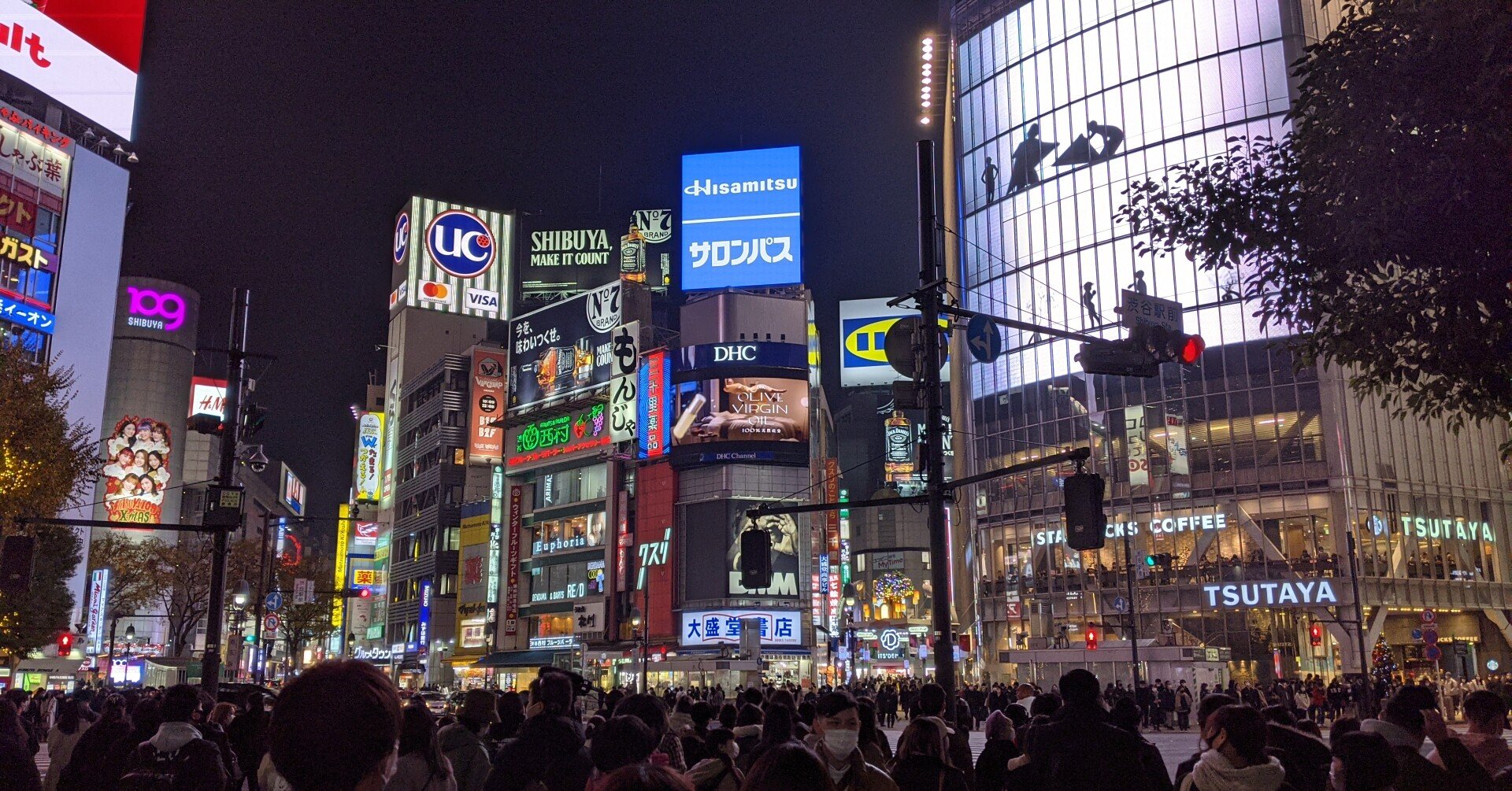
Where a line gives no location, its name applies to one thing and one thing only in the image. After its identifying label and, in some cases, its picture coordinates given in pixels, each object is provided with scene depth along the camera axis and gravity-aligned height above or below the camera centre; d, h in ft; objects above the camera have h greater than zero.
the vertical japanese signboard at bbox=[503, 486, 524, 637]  271.28 +10.30
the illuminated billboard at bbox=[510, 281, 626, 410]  264.52 +65.31
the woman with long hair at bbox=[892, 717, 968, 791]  23.07 -2.64
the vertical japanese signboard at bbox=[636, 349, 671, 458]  247.09 +47.05
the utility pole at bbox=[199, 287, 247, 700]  68.80 +10.45
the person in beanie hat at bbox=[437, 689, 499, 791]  24.82 -2.41
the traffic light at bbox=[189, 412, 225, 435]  69.26 +12.24
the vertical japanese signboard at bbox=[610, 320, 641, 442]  251.80 +52.73
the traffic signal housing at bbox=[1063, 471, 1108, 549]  42.14 +4.21
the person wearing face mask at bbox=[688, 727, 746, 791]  20.76 -2.59
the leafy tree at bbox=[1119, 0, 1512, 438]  31.96 +12.72
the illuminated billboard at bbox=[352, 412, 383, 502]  401.29 +58.91
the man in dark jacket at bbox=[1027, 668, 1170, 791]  21.66 -2.26
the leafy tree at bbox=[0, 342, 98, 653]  103.45 +16.35
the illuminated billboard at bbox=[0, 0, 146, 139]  209.26 +106.80
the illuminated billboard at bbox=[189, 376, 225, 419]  412.18 +83.26
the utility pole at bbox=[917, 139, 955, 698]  45.32 +8.72
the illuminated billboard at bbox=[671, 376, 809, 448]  240.73 +44.34
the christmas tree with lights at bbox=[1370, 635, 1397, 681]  174.50 -5.07
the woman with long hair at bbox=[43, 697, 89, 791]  38.60 -3.64
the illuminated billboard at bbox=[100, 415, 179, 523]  297.12 +41.32
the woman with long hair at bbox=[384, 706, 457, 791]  20.85 -2.33
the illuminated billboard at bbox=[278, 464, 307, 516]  540.11 +65.27
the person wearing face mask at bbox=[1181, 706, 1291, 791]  19.66 -2.22
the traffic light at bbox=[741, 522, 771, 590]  51.19 +3.05
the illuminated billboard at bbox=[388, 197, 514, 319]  390.62 +123.41
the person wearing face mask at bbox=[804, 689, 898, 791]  19.75 -2.19
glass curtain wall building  189.06 +33.60
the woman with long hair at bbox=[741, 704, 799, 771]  23.73 -2.01
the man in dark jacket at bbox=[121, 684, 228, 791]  21.17 -2.36
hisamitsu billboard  264.93 +92.72
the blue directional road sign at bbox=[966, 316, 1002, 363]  43.34 +10.70
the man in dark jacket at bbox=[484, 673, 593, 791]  22.18 -2.42
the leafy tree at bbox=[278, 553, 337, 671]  257.34 +3.28
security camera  82.79 +11.94
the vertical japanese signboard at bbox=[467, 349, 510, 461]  302.25 +56.95
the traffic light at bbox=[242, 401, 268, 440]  75.05 +13.29
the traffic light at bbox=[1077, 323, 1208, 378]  39.34 +9.30
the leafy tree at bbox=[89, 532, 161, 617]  231.71 +13.17
